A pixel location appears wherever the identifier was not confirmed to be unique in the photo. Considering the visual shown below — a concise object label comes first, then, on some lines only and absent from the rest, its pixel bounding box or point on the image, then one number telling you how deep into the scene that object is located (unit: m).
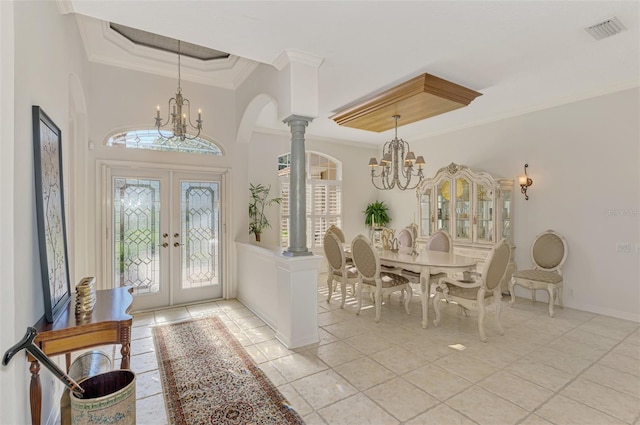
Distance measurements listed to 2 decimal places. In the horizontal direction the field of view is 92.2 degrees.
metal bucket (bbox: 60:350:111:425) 1.76
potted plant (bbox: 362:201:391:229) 7.17
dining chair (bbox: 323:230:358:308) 4.37
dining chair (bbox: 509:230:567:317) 4.21
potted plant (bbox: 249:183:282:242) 5.73
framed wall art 1.69
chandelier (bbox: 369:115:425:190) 4.05
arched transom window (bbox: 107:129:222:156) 4.14
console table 1.54
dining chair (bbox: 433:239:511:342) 3.28
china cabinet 4.95
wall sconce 4.82
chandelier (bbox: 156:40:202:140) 3.08
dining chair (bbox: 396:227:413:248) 5.44
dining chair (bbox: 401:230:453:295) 4.32
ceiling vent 2.55
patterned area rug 2.13
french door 4.17
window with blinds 6.41
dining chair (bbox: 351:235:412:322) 3.88
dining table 3.63
